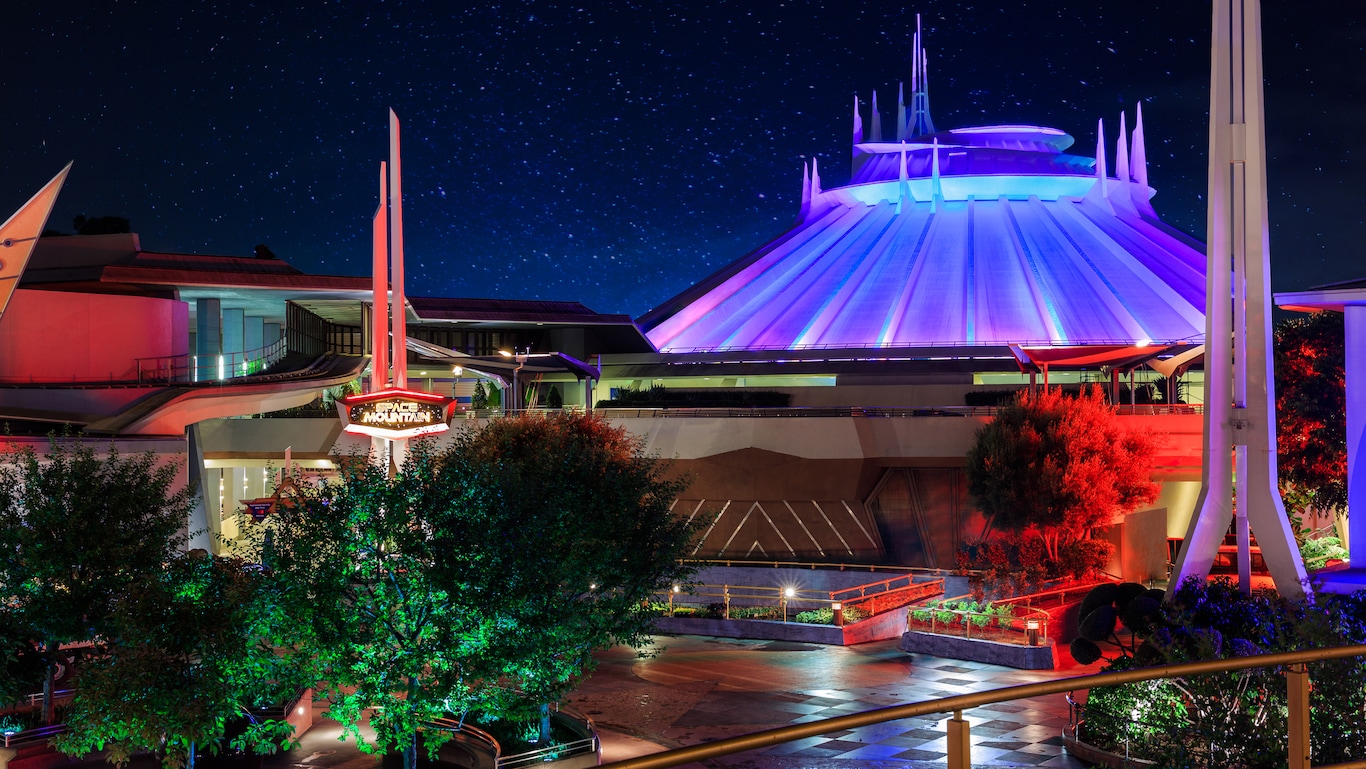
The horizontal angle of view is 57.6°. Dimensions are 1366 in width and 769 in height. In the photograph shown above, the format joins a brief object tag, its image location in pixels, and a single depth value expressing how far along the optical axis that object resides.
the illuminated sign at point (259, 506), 26.69
